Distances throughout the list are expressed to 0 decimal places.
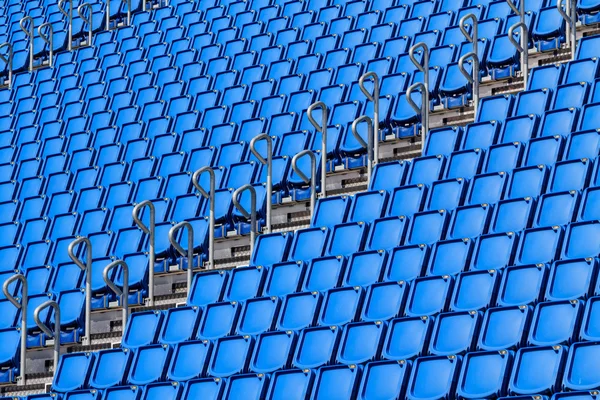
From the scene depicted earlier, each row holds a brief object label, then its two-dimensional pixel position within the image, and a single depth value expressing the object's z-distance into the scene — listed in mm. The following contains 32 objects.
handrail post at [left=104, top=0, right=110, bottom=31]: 30242
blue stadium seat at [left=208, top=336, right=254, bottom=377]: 14437
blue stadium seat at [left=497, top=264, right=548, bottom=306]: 13352
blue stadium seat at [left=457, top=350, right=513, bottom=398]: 12125
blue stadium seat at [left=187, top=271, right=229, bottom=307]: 16234
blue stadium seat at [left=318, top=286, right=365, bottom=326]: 14547
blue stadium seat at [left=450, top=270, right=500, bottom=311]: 13672
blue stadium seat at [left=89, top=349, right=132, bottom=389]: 15289
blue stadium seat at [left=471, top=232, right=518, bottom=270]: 14234
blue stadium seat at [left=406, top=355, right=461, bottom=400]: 12414
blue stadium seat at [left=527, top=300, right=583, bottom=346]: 12422
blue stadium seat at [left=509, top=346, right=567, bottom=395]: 11820
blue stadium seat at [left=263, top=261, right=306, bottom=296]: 15609
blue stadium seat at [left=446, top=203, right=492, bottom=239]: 15148
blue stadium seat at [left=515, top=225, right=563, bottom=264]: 13969
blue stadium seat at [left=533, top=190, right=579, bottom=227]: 14531
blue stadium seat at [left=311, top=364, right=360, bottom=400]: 13062
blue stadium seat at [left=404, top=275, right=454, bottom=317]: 13953
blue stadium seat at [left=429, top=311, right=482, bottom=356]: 13047
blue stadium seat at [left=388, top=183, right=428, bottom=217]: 16297
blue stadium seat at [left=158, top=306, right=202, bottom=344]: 15586
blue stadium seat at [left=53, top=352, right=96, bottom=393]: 15602
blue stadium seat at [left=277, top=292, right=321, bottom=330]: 14742
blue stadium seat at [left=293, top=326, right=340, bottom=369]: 13937
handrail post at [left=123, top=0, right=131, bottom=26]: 29841
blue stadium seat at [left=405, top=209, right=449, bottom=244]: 15455
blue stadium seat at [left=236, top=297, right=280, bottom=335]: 15031
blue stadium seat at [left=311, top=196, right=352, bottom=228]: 16953
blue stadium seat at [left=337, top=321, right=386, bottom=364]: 13680
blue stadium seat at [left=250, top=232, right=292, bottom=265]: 16609
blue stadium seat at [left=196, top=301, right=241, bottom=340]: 15312
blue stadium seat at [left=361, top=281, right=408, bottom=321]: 14336
